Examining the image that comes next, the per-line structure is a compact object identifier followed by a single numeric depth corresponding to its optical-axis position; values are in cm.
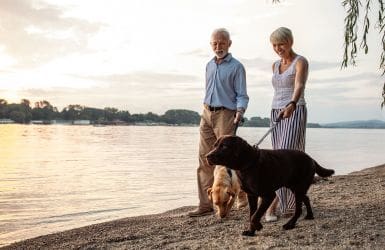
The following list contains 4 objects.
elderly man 689
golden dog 684
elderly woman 592
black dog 502
